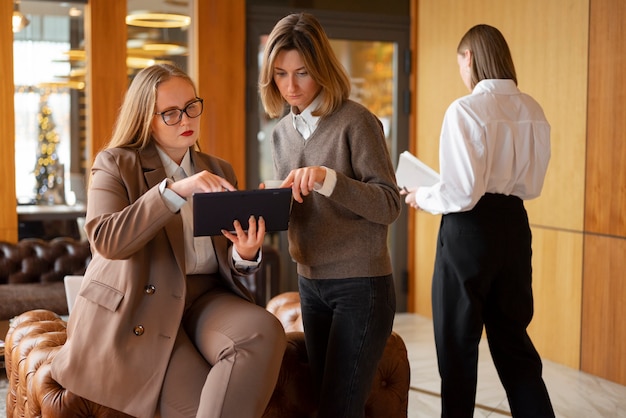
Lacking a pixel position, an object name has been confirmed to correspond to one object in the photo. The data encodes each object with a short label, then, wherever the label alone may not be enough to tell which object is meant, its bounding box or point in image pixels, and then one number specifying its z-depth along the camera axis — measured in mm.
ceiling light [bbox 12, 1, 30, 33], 5207
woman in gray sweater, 2373
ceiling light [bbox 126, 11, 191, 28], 5469
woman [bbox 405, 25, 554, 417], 3076
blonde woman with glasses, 2219
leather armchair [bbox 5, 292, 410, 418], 2439
